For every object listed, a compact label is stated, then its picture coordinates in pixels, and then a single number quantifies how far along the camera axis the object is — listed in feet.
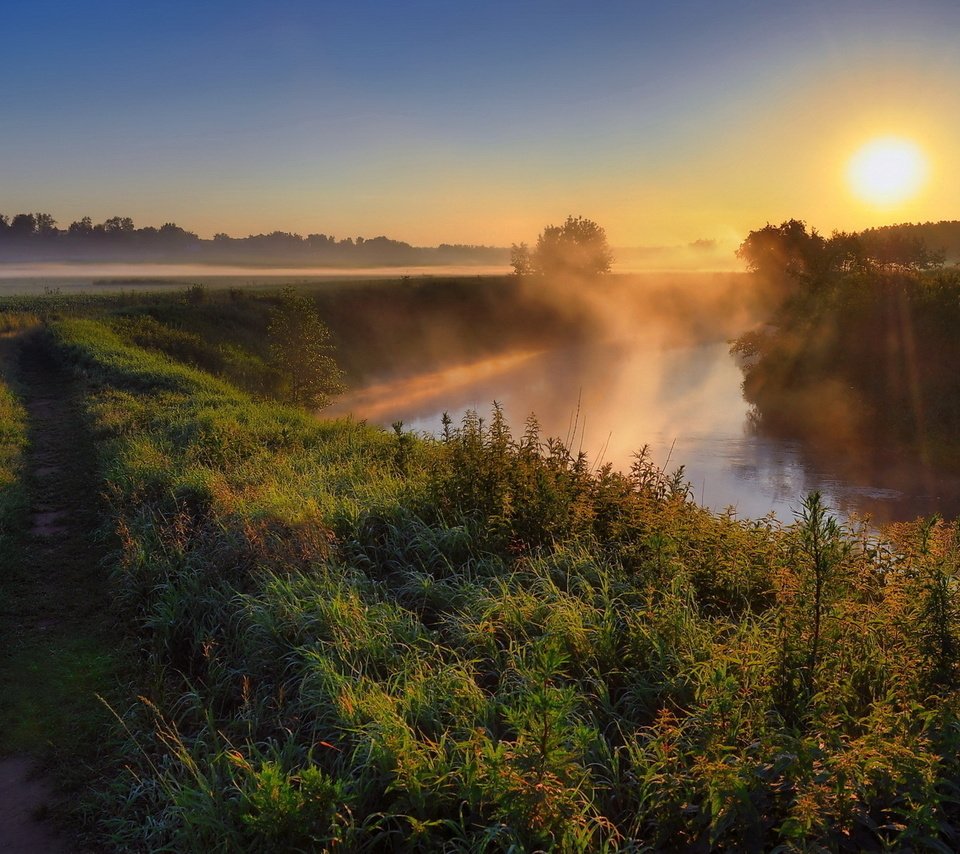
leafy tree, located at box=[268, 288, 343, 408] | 100.27
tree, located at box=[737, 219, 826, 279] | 144.77
